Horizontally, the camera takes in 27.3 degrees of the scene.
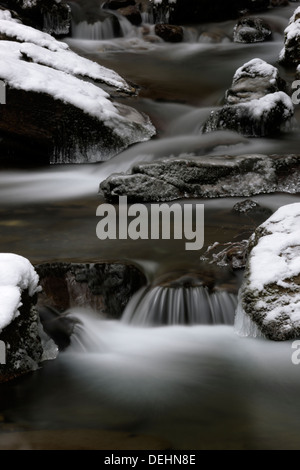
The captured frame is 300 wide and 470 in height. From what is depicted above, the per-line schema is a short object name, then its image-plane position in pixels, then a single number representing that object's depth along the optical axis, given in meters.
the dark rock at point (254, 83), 8.91
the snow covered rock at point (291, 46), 11.95
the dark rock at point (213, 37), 14.76
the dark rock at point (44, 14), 14.18
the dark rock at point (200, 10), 15.90
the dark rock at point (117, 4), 15.82
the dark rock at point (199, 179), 6.82
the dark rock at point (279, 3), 16.91
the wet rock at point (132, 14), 15.45
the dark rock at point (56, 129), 8.50
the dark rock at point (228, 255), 4.91
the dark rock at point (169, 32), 14.82
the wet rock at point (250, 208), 6.25
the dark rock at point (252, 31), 14.38
